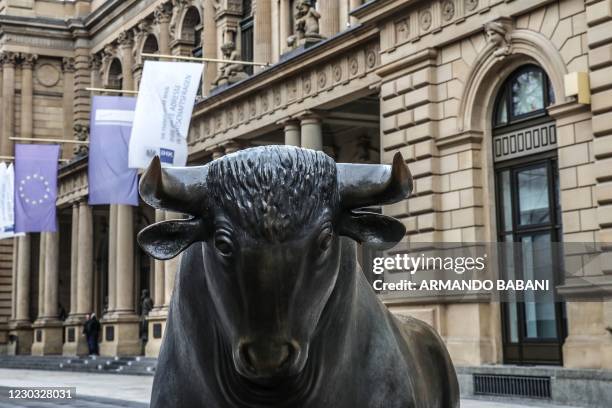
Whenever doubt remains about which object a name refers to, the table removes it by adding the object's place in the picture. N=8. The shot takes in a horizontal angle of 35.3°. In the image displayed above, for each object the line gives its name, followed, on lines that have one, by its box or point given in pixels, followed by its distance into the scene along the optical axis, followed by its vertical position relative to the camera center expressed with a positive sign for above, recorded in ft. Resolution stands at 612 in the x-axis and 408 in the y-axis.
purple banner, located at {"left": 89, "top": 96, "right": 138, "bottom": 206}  84.94 +12.53
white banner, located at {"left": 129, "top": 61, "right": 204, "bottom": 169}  73.82 +13.79
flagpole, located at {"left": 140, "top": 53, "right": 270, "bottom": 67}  96.51 +23.21
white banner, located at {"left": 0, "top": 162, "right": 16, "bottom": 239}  108.37 +9.91
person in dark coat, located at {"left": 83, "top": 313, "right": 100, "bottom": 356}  127.13 -5.57
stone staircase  101.60 -8.61
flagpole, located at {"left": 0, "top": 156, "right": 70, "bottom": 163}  152.48 +21.81
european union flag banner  108.06 +11.19
